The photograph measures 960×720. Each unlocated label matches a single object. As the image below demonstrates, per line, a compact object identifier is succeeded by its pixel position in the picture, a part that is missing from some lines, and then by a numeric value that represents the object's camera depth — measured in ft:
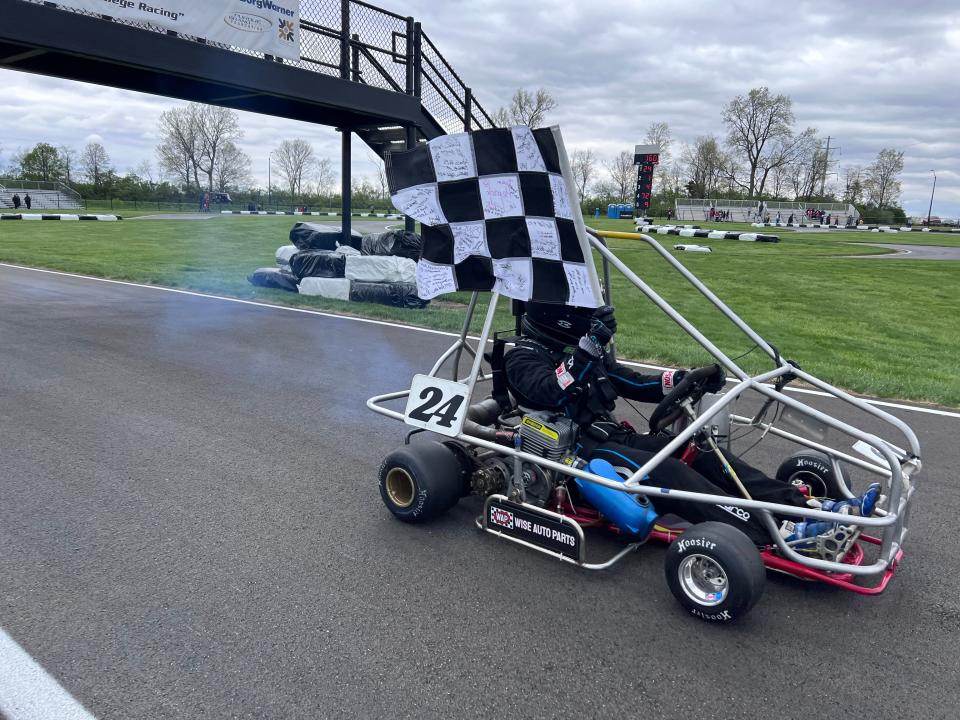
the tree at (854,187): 249.55
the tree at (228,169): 241.47
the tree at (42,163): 223.92
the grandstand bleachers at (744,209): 190.70
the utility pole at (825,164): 252.83
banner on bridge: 28.02
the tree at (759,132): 232.94
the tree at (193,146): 233.76
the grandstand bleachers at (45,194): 178.09
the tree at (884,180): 254.27
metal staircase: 36.27
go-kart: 9.56
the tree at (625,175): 258.78
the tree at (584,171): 262.88
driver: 10.60
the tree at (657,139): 257.05
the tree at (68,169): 225.15
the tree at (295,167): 288.92
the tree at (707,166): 243.19
